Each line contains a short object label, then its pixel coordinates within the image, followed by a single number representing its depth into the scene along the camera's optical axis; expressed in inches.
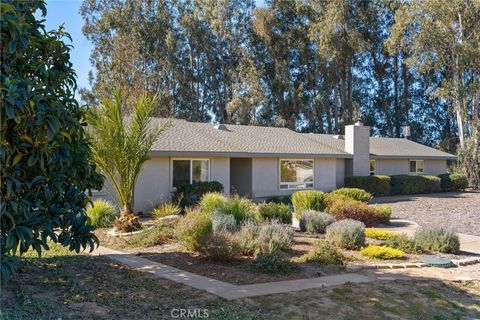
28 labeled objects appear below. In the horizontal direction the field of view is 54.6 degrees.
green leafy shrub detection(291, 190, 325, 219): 661.3
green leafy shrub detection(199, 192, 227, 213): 527.7
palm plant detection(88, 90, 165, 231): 503.5
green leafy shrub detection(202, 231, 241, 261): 366.0
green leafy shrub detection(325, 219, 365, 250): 452.8
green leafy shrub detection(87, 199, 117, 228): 568.1
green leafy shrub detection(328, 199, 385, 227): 619.5
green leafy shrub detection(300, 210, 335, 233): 542.0
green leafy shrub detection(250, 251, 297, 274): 339.0
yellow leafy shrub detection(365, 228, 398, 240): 511.2
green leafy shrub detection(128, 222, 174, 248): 450.0
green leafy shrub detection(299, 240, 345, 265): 382.9
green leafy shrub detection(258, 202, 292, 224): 553.9
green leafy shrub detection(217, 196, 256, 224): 499.8
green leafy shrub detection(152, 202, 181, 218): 621.0
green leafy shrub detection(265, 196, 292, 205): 826.2
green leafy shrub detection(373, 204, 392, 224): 647.8
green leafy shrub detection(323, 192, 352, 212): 661.2
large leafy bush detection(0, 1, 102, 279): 200.5
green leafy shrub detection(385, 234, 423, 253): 451.5
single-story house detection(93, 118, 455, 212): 770.8
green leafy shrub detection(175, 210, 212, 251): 386.0
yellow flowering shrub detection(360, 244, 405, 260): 415.2
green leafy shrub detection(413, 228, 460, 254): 456.1
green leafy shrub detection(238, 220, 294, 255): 389.1
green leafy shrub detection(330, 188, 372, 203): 760.3
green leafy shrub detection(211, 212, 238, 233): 433.7
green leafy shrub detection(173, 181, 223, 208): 746.8
